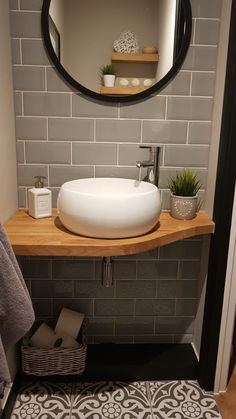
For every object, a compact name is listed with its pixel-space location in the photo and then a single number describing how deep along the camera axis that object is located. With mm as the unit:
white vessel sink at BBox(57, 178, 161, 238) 1169
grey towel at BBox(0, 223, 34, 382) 938
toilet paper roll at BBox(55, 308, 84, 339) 1683
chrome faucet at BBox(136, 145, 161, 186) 1509
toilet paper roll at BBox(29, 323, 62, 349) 1623
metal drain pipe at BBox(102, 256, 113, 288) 1472
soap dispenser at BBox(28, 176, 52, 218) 1445
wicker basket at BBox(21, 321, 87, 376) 1549
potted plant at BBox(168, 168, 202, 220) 1474
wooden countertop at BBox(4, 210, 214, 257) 1182
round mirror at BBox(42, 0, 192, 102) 1445
